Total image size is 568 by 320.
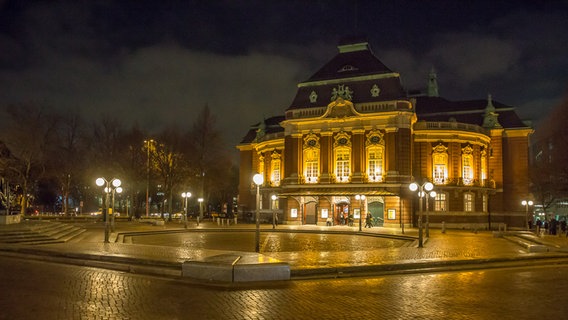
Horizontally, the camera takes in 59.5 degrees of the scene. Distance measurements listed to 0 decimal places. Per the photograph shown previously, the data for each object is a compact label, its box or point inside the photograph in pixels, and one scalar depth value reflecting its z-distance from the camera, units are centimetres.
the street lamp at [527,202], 4531
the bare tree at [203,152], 5397
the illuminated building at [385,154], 4716
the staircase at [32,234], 2244
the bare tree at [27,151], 4481
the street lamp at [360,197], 4453
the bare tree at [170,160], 5147
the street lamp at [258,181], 1910
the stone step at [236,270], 1343
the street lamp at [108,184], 2537
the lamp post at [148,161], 5350
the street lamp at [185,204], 4004
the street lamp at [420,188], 2342
